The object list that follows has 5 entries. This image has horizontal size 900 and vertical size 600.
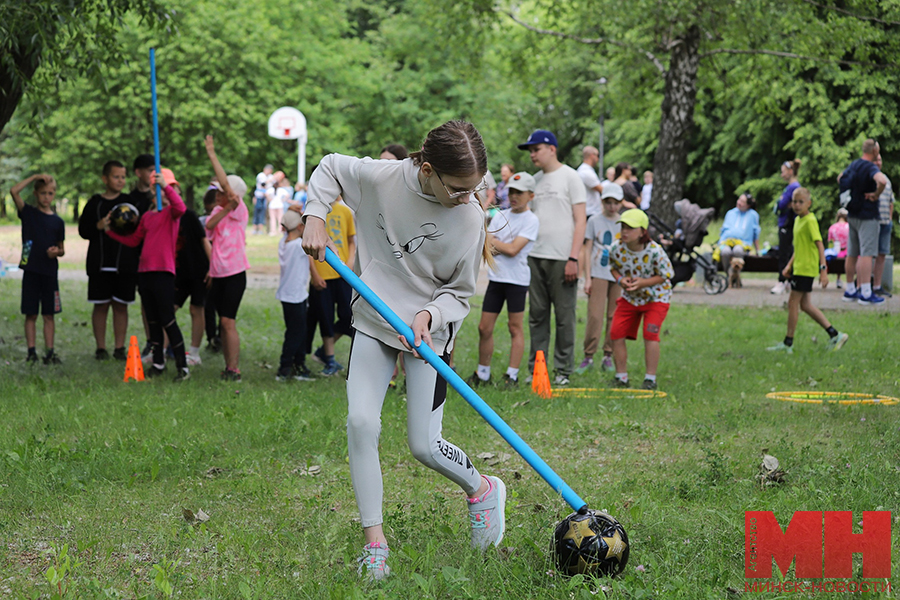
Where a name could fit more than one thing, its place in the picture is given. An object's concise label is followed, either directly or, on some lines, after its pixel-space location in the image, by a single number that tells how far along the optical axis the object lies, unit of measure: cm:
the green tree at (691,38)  1603
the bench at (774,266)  1545
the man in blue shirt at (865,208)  1326
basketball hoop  2589
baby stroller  1573
